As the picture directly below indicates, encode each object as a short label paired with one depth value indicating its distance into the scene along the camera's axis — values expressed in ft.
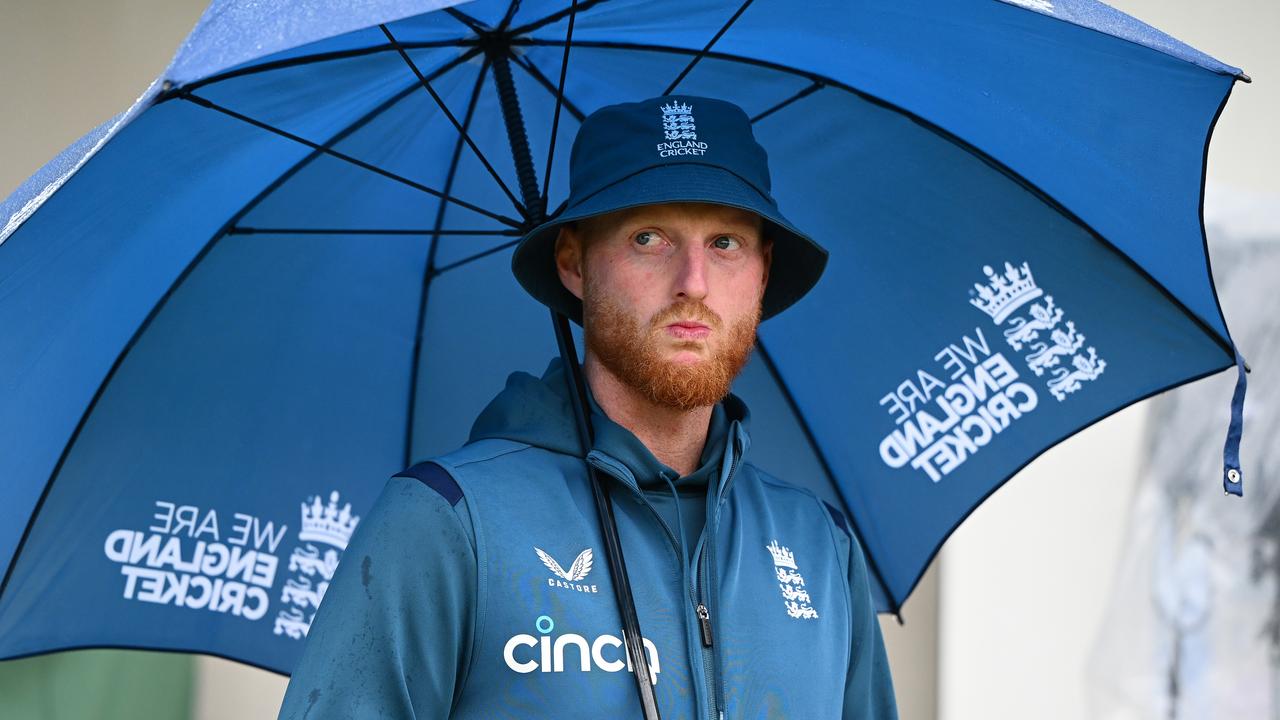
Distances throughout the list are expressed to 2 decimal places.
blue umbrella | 11.72
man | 10.95
